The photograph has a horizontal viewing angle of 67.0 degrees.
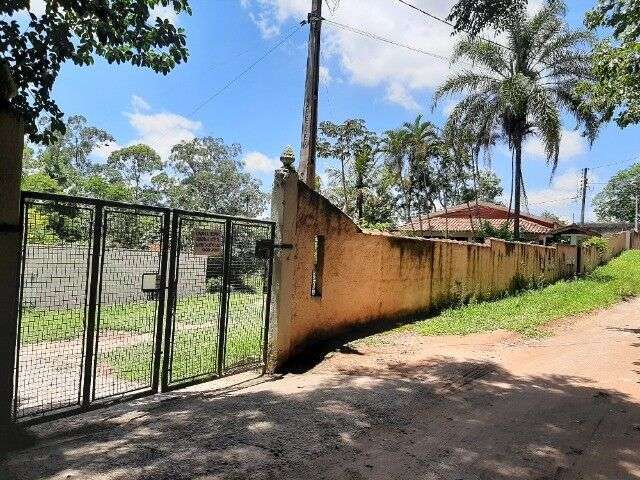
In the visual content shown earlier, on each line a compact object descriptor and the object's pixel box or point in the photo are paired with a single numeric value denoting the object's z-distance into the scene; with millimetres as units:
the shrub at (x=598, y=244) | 24050
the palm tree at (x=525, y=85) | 18031
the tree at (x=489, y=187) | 50125
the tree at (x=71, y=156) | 33562
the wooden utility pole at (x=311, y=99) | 10484
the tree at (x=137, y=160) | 42812
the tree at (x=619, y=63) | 7859
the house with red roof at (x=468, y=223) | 29328
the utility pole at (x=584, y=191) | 42250
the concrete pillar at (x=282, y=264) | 6188
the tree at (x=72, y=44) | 4734
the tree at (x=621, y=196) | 67125
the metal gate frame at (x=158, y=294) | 3920
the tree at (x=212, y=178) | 42312
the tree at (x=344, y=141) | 32062
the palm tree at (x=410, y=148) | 30094
